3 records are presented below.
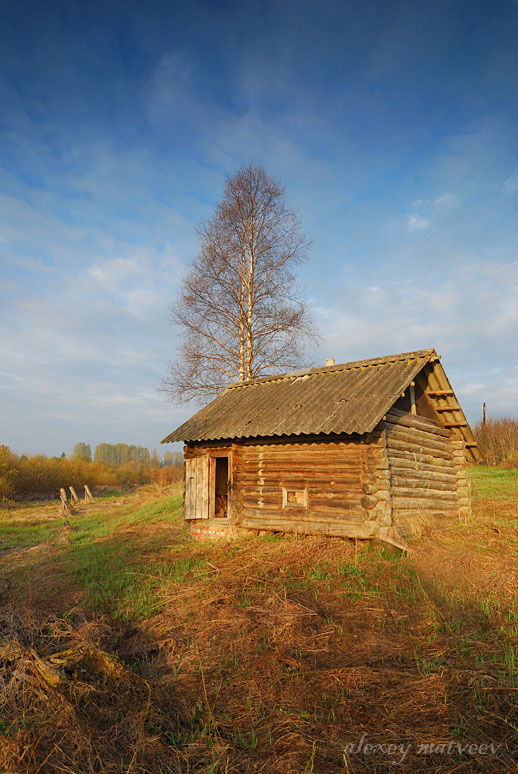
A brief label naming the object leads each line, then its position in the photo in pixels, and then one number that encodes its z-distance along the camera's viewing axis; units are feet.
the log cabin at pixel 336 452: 34.22
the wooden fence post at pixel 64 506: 80.81
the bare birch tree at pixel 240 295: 63.93
